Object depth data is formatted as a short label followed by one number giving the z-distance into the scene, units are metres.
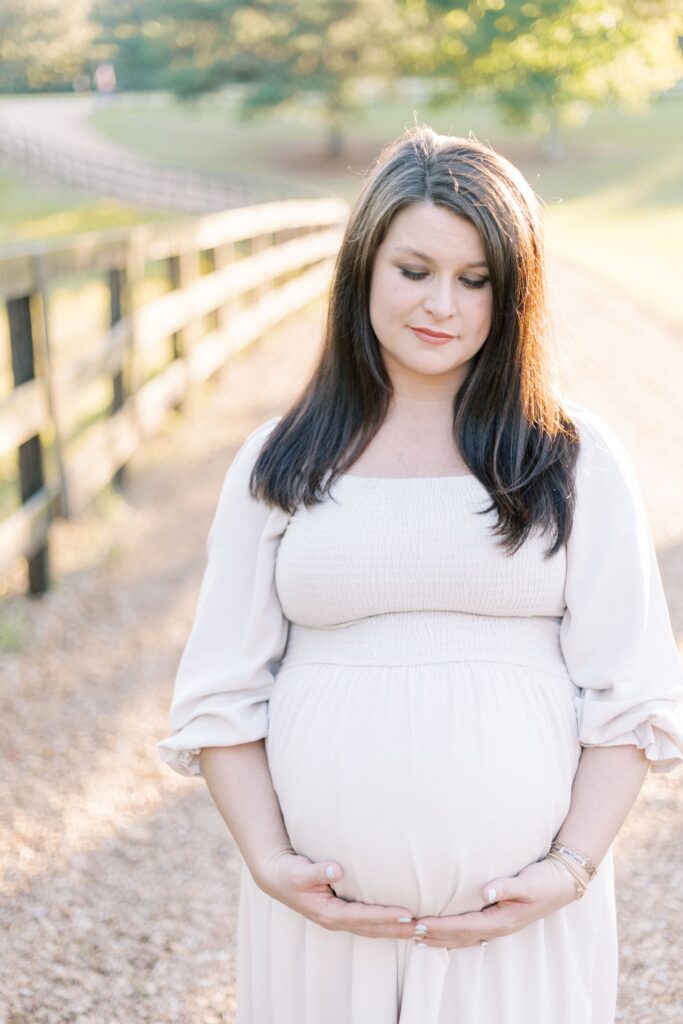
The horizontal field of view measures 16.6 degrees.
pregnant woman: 2.24
